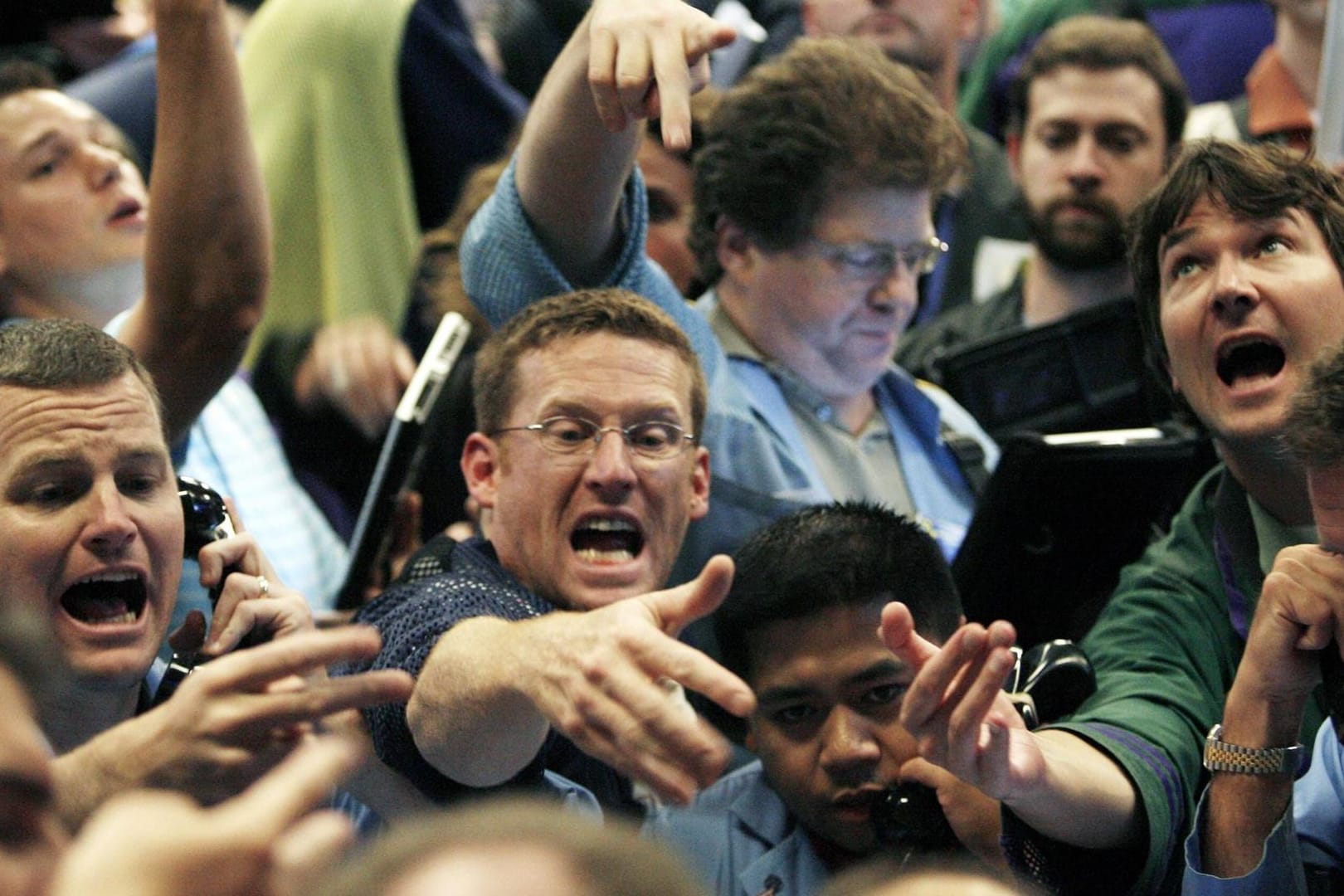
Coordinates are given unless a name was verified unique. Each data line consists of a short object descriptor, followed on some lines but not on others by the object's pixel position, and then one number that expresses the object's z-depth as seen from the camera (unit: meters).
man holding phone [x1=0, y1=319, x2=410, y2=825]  5.02
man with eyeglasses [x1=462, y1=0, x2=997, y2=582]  6.69
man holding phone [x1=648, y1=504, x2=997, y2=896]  5.65
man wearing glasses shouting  4.69
